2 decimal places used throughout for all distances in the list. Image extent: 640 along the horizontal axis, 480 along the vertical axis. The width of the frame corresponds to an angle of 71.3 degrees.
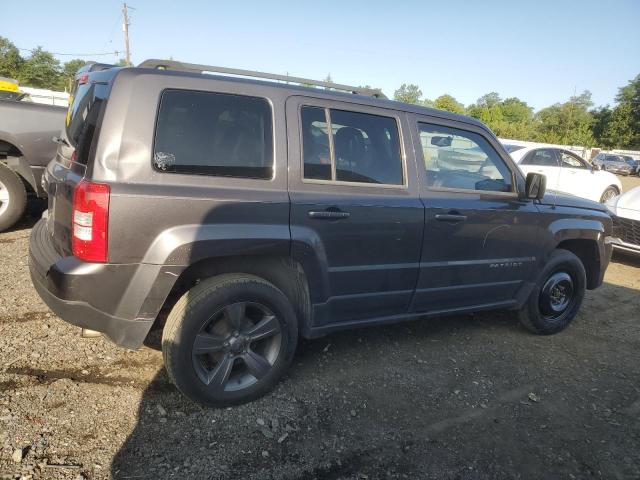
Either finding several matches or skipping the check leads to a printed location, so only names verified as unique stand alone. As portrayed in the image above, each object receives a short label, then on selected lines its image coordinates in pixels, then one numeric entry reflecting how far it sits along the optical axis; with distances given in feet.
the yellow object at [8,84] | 35.19
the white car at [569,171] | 33.14
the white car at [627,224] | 21.71
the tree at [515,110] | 297.84
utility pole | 125.90
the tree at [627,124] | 168.96
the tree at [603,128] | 175.00
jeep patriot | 7.63
